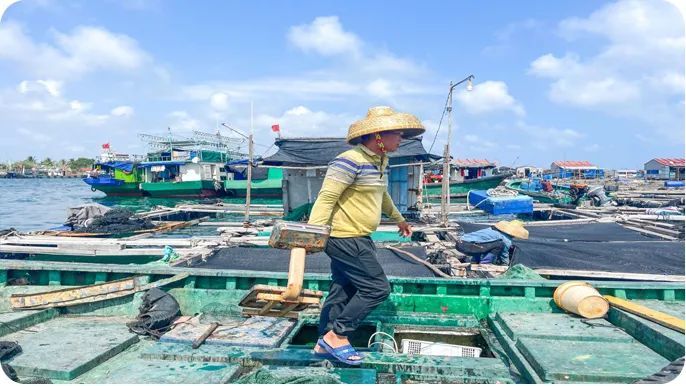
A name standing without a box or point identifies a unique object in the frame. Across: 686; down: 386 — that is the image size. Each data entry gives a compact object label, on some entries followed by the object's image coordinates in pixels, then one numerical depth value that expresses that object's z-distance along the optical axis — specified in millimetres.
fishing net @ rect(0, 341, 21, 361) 2912
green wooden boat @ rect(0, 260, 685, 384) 2838
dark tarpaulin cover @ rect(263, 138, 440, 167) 13680
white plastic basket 3666
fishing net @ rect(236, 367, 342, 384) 2771
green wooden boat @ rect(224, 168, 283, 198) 26516
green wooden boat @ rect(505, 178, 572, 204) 21369
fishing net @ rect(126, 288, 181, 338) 3588
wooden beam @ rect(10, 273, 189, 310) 3869
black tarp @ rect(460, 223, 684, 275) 5938
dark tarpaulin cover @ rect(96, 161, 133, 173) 31156
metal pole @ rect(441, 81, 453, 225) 12141
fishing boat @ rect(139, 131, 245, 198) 28859
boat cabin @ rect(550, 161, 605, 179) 50344
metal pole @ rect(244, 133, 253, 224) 12801
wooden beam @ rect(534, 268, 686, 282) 5609
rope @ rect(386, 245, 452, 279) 5053
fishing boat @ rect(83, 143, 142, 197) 31422
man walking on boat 2885
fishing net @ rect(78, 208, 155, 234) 12695
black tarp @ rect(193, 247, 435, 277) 5246
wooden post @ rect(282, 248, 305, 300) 2758
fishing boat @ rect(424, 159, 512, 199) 26391
